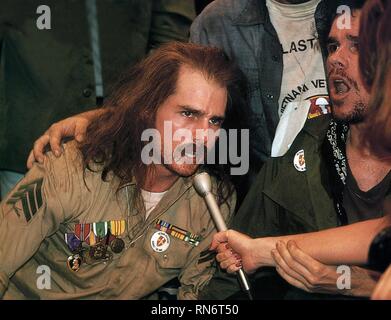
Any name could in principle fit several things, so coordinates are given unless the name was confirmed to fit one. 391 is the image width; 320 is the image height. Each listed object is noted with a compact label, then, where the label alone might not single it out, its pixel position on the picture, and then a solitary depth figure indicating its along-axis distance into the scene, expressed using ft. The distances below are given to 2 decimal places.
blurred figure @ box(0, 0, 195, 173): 16.15
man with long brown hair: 15.03
